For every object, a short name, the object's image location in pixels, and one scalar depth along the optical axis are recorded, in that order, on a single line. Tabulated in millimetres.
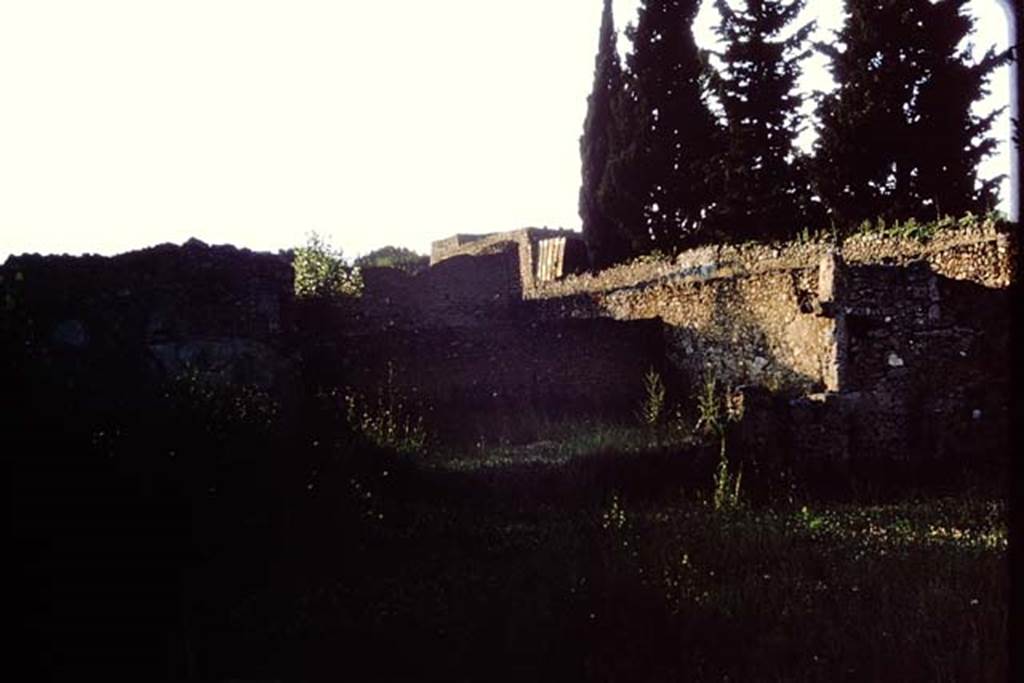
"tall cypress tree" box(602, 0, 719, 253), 23344
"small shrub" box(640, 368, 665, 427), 11097
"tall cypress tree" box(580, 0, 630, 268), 24938
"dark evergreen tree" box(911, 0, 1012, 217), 17406
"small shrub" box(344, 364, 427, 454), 10133
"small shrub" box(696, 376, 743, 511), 8367
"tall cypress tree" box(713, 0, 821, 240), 20891
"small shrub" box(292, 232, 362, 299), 17781
